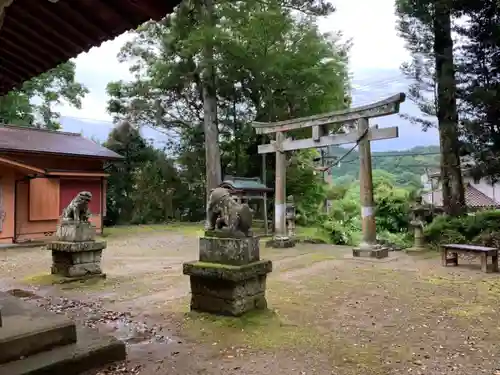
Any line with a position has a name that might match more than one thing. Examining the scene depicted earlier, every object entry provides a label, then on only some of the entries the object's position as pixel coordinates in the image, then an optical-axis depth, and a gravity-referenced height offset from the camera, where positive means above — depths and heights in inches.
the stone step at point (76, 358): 120.9 -45.7
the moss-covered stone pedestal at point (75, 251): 289.6 -25.8
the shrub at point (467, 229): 432.8 -26.4
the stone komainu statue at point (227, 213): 201.0 -1.0
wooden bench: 331.0 -40.2
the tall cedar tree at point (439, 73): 481.7 +167.5
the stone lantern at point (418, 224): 447.1 -19.1
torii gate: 404.5 +75.7
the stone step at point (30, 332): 124.7 -37.8
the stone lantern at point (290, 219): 553.0 -12.6
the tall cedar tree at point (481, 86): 431.5 +133.9
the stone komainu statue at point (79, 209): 295.0 +4.5
